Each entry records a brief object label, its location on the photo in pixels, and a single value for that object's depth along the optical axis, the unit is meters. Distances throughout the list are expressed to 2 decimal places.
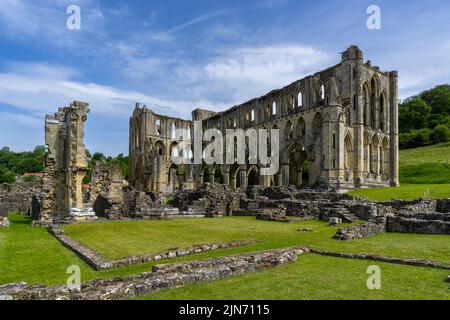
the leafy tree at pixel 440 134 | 61.34
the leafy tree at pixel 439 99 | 76.00
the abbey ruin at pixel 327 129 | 36.31
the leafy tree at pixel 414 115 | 72.88
